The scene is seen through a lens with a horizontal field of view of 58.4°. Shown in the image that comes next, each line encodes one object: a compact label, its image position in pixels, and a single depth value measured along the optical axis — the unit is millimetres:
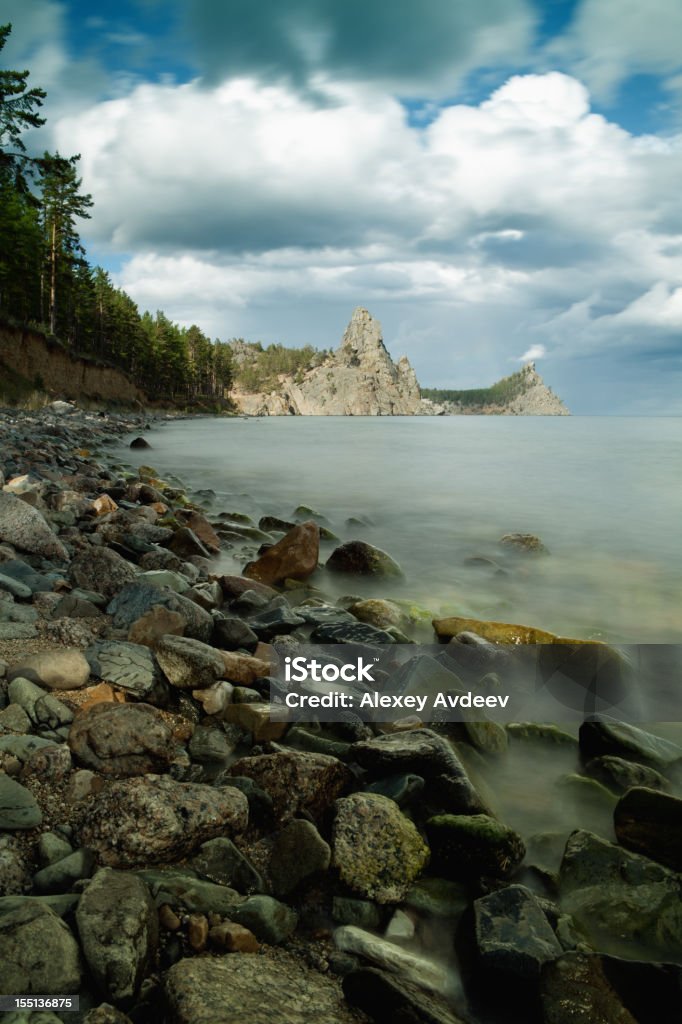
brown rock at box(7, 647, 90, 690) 3719
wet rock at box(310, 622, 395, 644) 5855
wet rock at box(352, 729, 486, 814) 3416
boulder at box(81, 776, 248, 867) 2662
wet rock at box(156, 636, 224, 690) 4188
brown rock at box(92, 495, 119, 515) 9695
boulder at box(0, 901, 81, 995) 1979
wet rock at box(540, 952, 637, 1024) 2266
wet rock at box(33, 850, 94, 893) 2434
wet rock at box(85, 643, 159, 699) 3998
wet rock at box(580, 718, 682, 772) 4199
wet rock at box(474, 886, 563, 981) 2461
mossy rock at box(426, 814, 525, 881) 3027
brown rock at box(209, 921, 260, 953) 2361
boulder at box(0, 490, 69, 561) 6410
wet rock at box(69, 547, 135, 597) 5664
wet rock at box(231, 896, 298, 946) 2506
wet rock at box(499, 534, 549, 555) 11499
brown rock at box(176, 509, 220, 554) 9633
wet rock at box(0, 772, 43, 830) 2627
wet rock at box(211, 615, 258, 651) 5148
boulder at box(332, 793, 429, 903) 2859
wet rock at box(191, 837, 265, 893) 2732
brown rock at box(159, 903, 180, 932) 2371
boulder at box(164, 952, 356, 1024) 2002
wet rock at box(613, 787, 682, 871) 3148
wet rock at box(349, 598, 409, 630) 6623
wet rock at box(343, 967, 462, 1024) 2149
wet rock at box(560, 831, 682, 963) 2742
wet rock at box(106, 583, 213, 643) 4918
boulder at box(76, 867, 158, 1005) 2064
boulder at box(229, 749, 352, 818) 3207
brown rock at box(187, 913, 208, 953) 2332
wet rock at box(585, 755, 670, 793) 3947
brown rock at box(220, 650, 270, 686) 4484
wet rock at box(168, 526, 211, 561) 8656
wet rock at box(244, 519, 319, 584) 8422
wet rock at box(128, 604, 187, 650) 4625
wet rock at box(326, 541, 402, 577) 9242
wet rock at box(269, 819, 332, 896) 2816
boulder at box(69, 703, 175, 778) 3203
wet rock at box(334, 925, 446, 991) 2406
